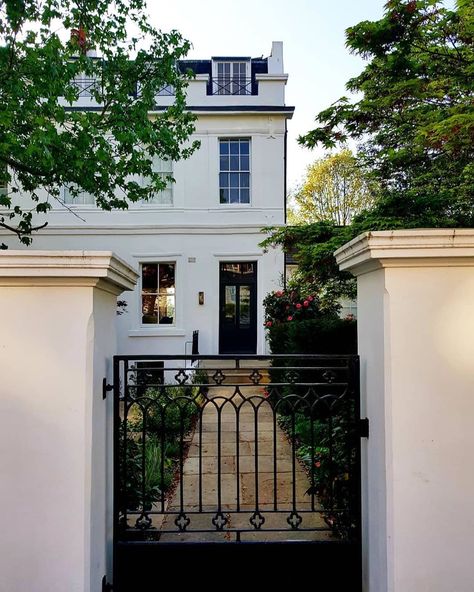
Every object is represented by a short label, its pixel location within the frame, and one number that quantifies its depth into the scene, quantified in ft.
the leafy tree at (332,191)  66.28
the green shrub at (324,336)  19.90
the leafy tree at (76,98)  18.93
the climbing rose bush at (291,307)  28.19
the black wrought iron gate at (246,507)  8.58
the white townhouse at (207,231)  39.68
